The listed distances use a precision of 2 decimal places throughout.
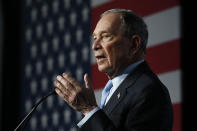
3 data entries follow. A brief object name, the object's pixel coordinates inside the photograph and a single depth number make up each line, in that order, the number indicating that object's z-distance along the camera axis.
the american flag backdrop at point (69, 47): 4.67
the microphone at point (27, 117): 3.59
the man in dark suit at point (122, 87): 3.45
